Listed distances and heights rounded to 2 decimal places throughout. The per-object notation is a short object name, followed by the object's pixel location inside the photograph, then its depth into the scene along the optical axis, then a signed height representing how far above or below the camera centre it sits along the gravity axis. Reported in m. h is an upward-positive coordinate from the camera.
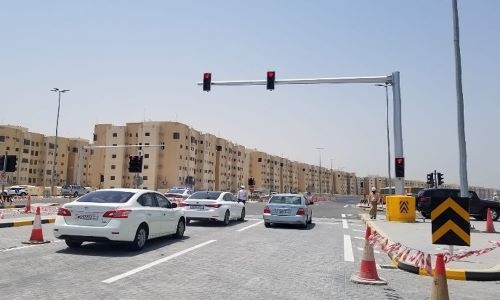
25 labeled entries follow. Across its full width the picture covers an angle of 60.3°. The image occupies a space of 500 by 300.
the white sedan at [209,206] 17.20 -0.62
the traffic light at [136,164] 31.16 +1.90
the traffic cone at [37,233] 11.36 -1.16
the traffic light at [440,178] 33.23 +1.17
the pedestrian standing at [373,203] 22.88 -0.54
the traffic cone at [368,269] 7.38 -1.32
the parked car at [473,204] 24.73 -0.63
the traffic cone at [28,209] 23.61 -1.10
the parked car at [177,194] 29.78 -0.25
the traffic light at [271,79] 19.75 +5.15
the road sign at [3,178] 27.53 +0.69
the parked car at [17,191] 58.77 -0.28
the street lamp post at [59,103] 61.97 +12.48
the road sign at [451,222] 7.87 -0.52
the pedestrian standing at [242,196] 24.84 -0.26
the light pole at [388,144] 48.81 +5.57
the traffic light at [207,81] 20.58 +5.24
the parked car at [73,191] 59.78 -0.19
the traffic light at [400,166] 20.72 +1.31
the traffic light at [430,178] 35.74 +1.28
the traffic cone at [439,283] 5.42 -1.13
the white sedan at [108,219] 9.76 -0.67
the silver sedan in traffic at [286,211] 17.16 -0.78
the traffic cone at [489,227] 17.09 -1.31
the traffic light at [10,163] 27.44 +1.65
